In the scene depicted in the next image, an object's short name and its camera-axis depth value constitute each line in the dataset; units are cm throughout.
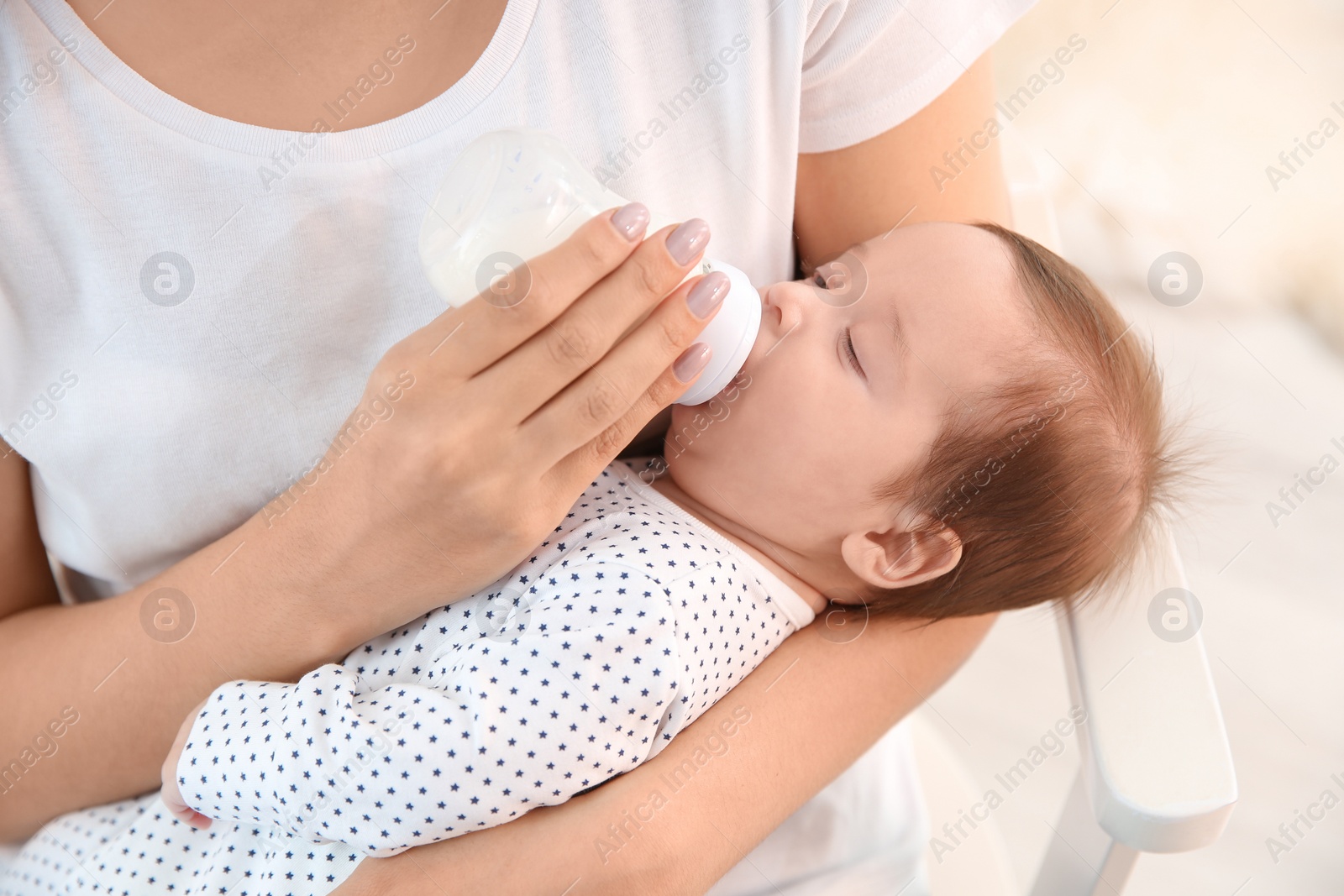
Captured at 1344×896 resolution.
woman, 78
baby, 82
